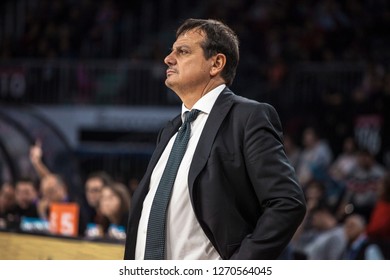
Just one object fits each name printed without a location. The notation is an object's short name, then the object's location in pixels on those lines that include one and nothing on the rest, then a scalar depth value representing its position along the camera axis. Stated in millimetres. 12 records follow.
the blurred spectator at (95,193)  17219
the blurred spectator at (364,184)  18531
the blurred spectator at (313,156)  19886
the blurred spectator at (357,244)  14070
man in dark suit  5965
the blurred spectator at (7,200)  19078
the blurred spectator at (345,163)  19344
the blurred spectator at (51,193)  18625
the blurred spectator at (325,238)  14961
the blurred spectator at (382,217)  15898
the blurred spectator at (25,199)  18531
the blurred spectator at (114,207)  14937
